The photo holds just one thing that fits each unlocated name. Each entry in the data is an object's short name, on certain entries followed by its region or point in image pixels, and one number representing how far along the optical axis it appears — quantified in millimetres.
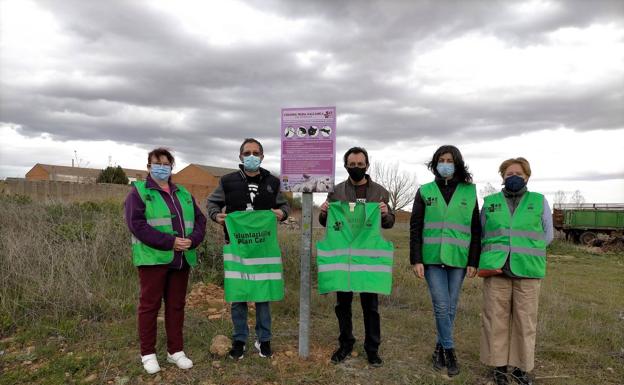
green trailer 27080
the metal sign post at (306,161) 4312
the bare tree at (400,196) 41844
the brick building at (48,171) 56694
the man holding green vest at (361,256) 4125
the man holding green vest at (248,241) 4273
